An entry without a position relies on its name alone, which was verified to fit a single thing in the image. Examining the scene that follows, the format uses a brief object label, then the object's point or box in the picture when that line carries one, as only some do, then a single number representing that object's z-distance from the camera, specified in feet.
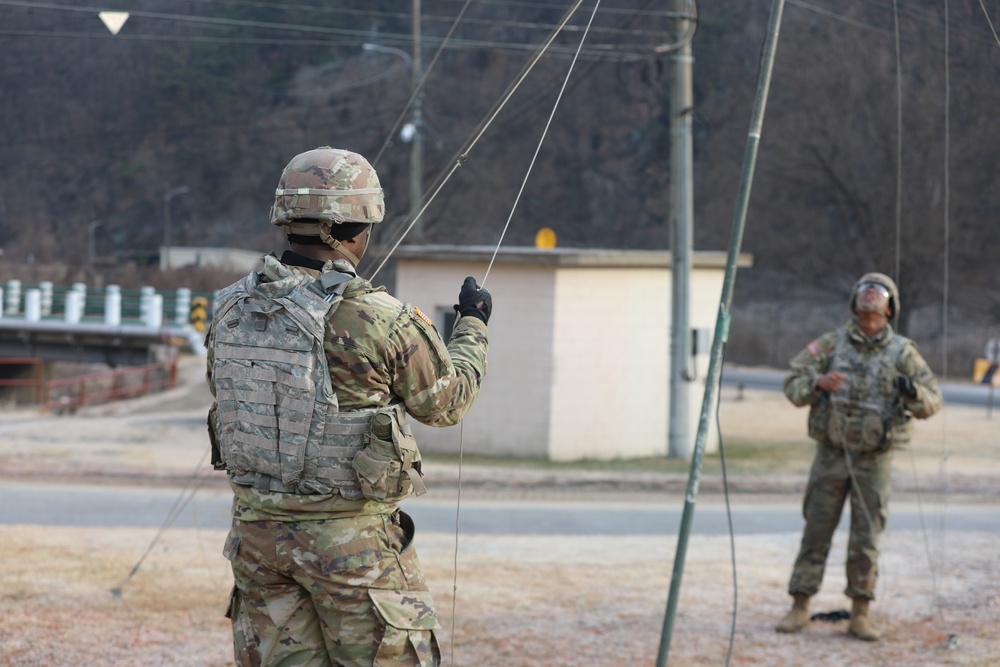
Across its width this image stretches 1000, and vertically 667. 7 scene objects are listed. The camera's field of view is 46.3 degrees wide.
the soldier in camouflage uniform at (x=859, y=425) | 21.43
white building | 55.47
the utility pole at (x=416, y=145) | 86.17
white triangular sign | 36.25
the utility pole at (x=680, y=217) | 53.72
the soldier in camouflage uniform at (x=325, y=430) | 10.93
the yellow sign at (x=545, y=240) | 64.95
